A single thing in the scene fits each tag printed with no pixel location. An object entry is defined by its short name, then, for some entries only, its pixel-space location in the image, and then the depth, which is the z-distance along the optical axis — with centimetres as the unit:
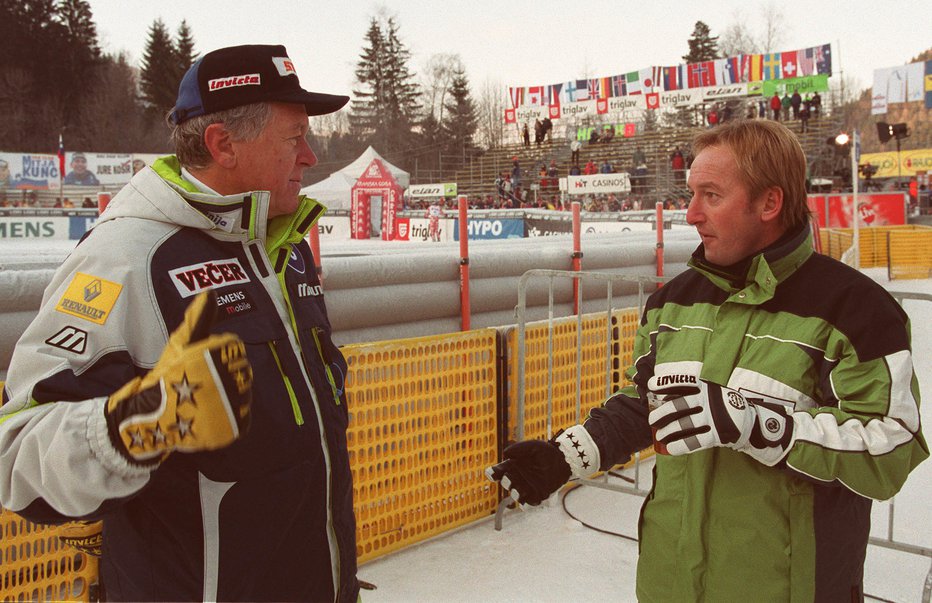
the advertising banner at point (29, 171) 3475
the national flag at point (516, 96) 4428
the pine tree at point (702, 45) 6575
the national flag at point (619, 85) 4062
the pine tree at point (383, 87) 6606
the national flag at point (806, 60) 3394
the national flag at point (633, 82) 4016
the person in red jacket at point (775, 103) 2958
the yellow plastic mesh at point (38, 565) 290
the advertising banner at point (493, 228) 2316
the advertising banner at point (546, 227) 2222
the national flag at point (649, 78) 3938
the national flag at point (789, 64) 3422
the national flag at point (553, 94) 4341
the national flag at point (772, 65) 3447
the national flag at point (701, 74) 3684
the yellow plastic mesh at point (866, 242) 1695
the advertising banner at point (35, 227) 2227
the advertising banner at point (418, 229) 2394
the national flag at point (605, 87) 4147
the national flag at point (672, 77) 3847
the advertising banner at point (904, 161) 3784
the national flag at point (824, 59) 3338
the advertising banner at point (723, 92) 3569
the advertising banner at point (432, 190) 3441
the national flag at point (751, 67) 3534
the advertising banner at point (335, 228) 2781
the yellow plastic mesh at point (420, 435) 397
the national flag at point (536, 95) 4394
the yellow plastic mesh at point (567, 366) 478
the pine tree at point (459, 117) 6222
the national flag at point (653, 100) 3885
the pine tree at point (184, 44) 6731
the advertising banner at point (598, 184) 2531
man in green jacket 167
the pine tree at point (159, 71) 6444
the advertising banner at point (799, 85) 3219
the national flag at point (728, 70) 3606
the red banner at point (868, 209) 2152
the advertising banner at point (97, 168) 3741
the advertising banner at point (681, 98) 3719
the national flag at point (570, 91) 4275
